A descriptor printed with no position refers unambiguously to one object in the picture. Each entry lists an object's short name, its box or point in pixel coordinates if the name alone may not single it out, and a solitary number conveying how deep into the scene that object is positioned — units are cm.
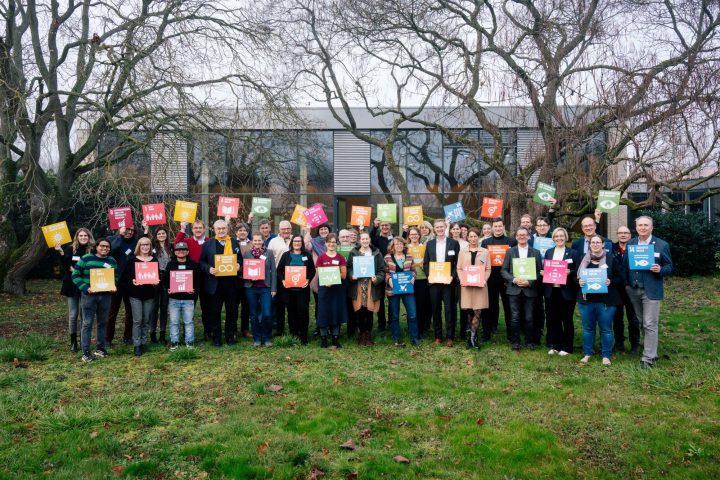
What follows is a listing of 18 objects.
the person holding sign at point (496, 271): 875
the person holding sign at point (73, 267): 816
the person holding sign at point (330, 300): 847
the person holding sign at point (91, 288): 765
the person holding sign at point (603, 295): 727
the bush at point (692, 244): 1883
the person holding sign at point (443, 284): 857
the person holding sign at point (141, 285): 793
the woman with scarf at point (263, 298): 856
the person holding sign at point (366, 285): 848
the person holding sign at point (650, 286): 702
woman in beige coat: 831
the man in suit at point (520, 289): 805
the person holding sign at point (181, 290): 805
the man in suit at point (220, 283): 848
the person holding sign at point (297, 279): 845
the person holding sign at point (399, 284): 859
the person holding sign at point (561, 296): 774
